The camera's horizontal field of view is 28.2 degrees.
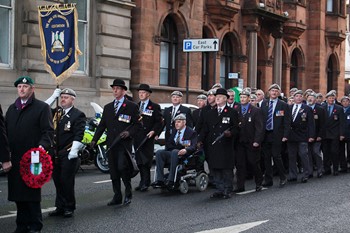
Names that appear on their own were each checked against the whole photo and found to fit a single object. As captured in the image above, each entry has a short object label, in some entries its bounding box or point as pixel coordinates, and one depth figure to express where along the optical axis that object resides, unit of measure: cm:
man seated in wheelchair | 1278
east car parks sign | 2178
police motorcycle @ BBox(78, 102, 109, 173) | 1653
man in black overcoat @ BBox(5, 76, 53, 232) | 862
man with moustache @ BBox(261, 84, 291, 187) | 1441
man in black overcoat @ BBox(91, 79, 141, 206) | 1130
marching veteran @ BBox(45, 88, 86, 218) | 1020
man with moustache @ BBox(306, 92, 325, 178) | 1645
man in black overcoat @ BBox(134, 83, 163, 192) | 1341
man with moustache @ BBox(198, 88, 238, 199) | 1233
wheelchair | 1294
